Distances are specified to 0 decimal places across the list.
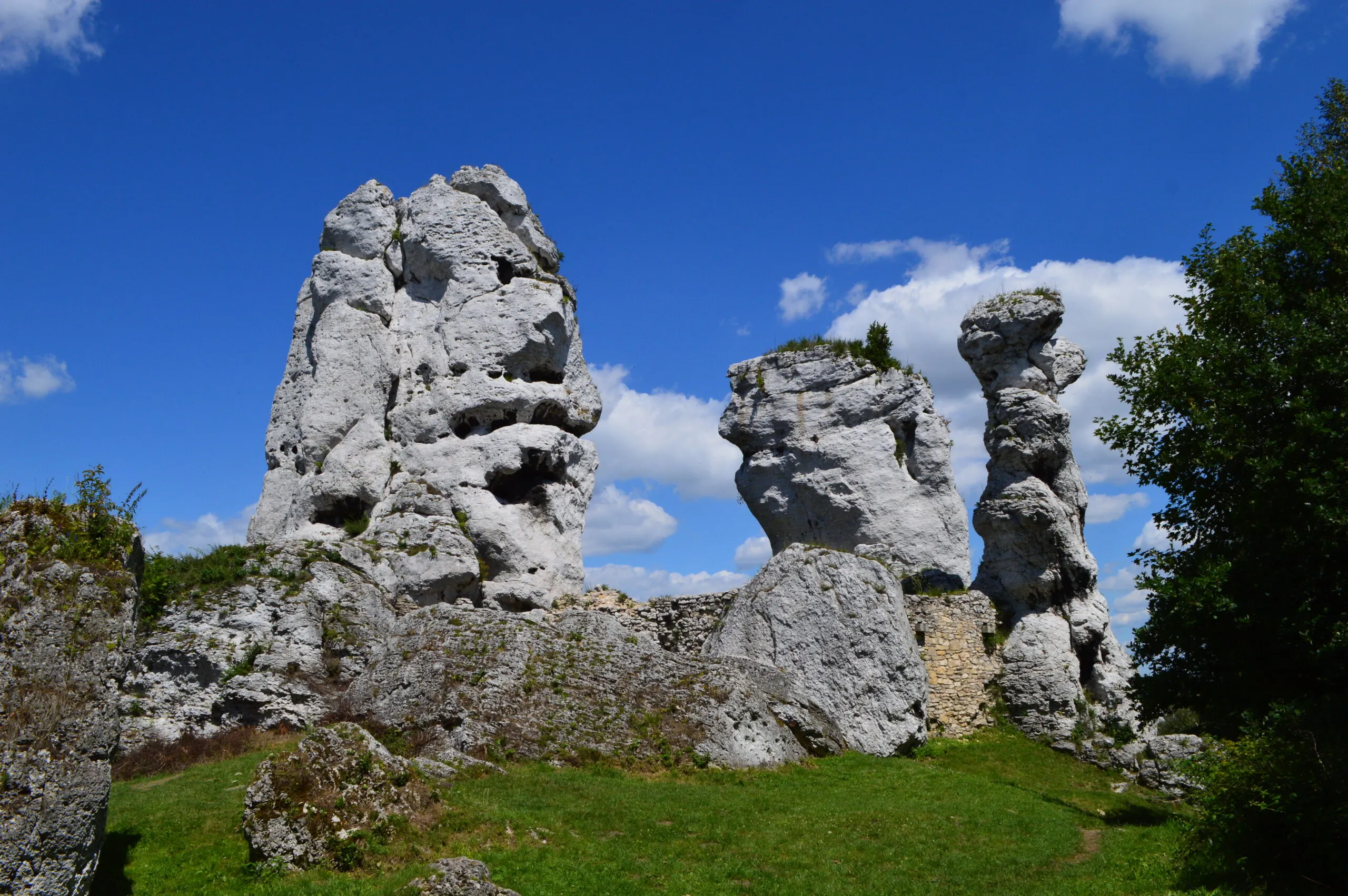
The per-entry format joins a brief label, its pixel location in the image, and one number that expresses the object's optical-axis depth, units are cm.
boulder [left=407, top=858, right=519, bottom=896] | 1017
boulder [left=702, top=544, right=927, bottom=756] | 2214
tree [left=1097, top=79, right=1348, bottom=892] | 1246
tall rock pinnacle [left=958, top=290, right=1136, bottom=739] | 2641
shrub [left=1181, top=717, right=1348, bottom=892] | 1187
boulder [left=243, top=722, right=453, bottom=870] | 1149
